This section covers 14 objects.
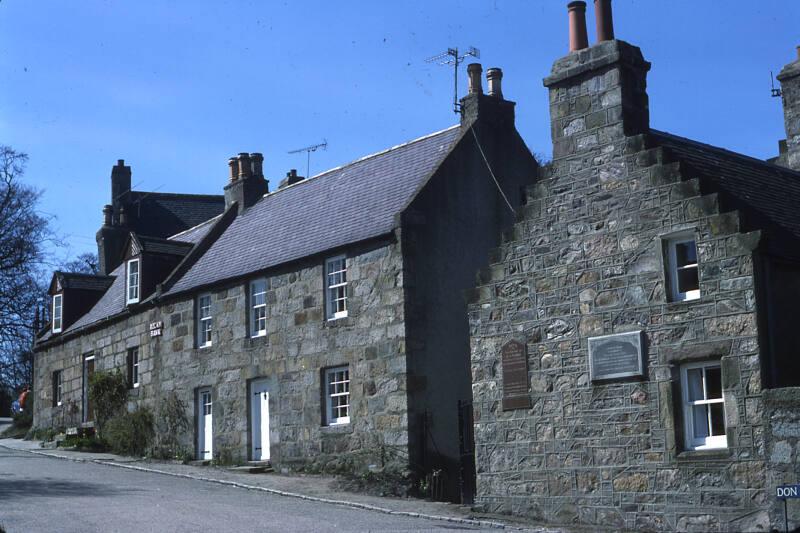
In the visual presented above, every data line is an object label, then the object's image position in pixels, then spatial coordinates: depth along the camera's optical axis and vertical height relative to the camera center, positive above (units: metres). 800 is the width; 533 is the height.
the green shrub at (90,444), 30.88 -0.78
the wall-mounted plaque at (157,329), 29.59 +2.42
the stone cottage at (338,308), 22.12 +2.47
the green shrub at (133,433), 29.56 -0.47
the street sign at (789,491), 11.84 -1.03
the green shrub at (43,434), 35.10 -0.52
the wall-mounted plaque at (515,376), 17.66 +0.50
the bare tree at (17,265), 39.91 +5.89
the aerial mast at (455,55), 28.83 +9.61
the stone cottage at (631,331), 14.73 +1.08
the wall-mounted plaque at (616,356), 15.98 +0.71
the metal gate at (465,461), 20.69 -1.06
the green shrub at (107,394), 31.23 +0.66
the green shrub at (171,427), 28.27 -0.32
